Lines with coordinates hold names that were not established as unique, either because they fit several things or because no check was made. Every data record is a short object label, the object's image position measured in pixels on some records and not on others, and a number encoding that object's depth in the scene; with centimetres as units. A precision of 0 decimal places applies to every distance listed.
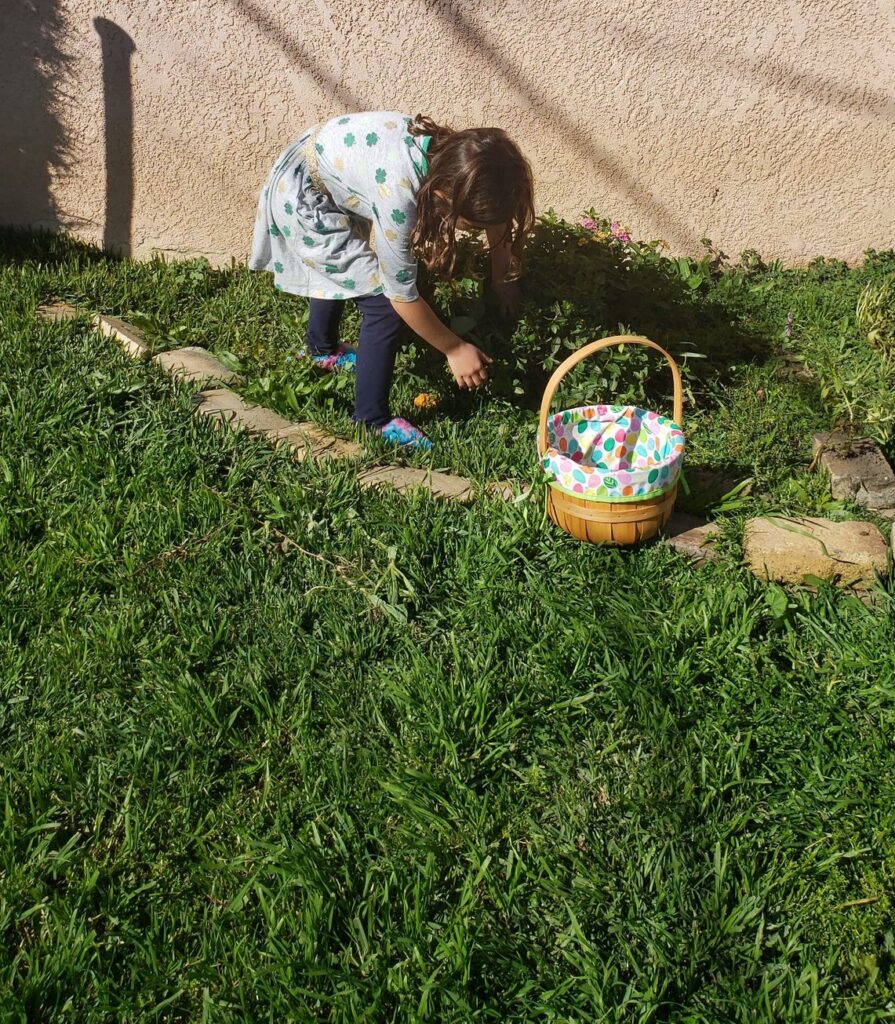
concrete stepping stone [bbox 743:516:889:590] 267
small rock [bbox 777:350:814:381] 396
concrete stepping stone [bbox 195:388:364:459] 336
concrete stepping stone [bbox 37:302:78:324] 408
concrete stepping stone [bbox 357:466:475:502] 309
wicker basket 270
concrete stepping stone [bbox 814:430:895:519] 305
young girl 301
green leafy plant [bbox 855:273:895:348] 396
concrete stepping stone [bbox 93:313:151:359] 390
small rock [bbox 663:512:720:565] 285
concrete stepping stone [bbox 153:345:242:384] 372
